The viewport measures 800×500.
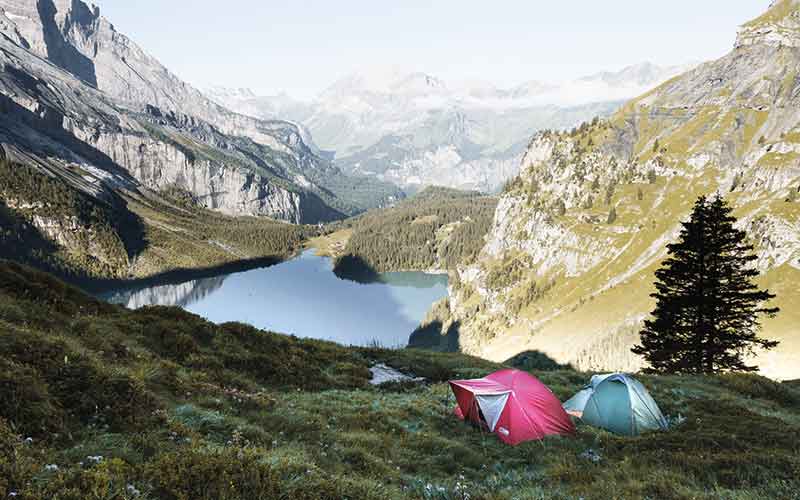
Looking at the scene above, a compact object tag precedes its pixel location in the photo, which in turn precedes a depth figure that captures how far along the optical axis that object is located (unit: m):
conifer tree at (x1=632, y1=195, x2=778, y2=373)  33.91
